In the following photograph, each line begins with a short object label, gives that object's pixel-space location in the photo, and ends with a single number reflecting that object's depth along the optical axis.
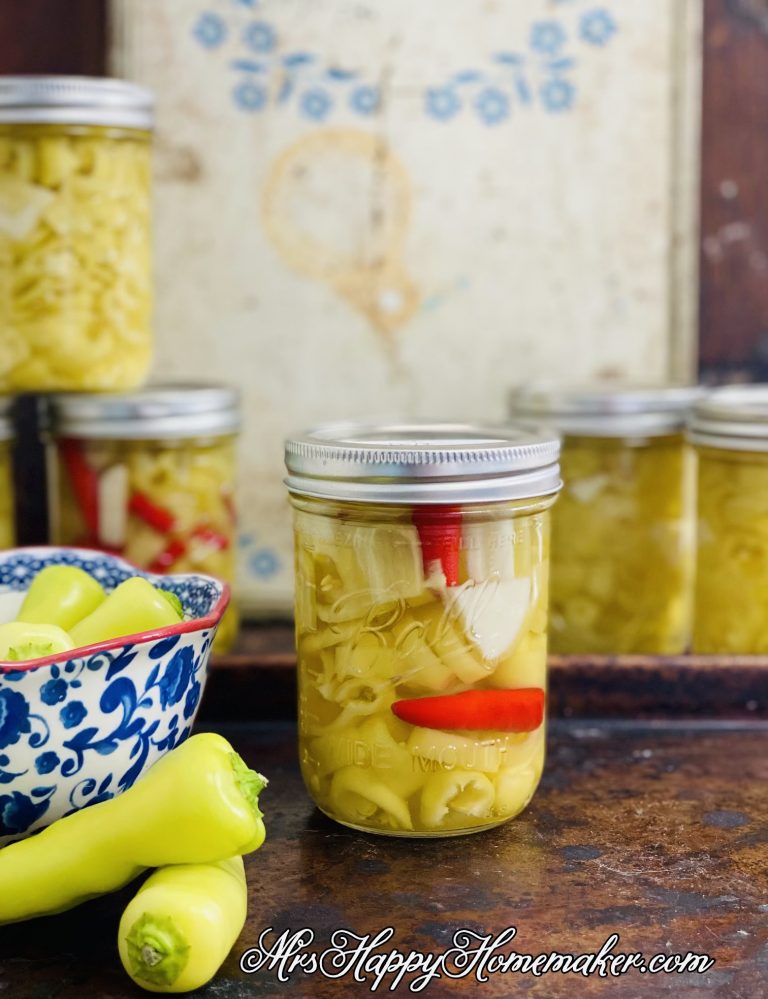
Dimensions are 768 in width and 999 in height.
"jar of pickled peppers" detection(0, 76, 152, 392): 1.04
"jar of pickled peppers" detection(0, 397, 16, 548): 1.17
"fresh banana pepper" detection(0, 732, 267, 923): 0.72
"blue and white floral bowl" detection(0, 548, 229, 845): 0.75
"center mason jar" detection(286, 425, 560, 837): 0.81
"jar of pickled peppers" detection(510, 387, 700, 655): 1.19
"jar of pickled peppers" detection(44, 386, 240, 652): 1.15
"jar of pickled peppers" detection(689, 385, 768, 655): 1.10
